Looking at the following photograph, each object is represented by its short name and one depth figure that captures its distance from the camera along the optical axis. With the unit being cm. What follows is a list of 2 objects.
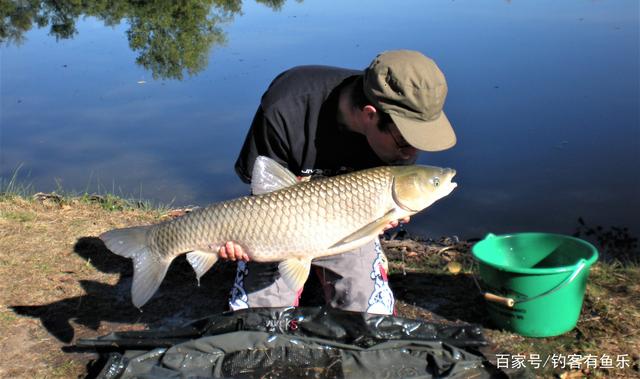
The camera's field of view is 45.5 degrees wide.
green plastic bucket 218
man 212
